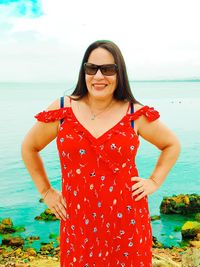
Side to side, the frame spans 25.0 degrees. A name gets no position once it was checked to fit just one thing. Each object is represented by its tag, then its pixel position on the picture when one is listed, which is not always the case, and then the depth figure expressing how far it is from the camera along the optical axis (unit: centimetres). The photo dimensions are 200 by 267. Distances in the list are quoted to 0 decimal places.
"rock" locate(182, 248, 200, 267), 464
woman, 289
